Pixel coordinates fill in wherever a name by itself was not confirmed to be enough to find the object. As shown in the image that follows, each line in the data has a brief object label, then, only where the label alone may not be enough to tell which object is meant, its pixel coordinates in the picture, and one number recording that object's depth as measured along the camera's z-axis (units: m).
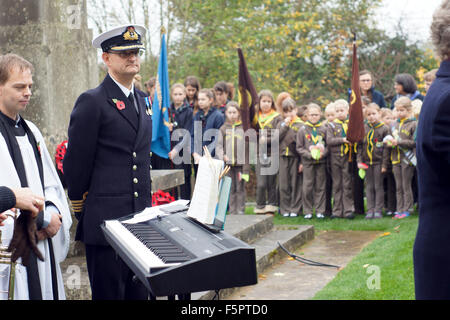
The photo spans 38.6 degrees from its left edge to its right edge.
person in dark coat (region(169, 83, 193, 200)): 10.91
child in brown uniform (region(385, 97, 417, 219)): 10.50
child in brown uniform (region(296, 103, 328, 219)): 11.26
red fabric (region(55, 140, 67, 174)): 5.76
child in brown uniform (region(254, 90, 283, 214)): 11.34
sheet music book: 3.35
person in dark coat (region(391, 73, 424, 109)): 11.33
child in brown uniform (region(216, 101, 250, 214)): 11.23
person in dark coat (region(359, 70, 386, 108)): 12.06
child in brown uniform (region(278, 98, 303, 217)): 11.56
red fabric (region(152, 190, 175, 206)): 6.37
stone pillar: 6.16
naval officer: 4.14
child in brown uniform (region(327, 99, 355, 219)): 11.09
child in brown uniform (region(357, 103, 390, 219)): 10.92
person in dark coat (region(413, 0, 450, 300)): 2.81
